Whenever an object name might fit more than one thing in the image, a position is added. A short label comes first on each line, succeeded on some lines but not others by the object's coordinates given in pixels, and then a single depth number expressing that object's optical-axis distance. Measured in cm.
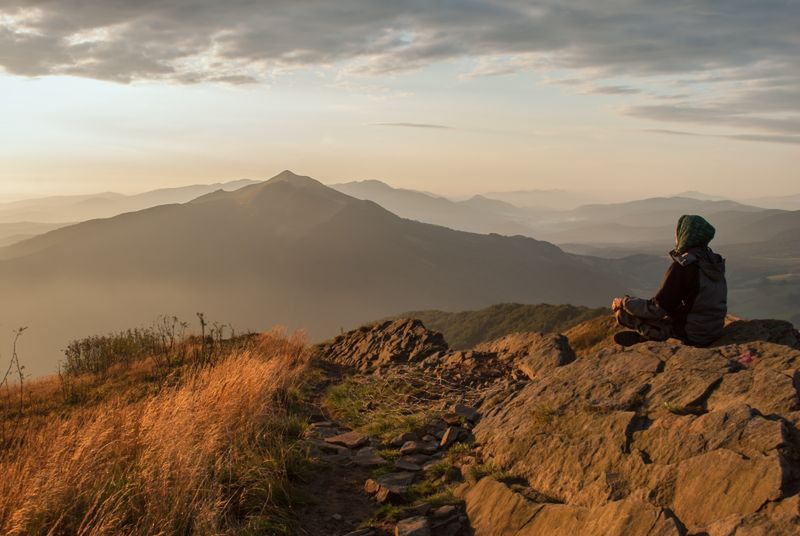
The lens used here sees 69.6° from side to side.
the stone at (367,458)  671
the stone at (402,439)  720
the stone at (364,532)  500
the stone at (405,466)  638
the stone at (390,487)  566
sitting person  657
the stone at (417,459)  659
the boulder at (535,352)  835
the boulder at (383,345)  1233
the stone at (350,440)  725
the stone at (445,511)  512
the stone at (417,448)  683
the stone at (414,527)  478
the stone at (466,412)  730
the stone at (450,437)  682
